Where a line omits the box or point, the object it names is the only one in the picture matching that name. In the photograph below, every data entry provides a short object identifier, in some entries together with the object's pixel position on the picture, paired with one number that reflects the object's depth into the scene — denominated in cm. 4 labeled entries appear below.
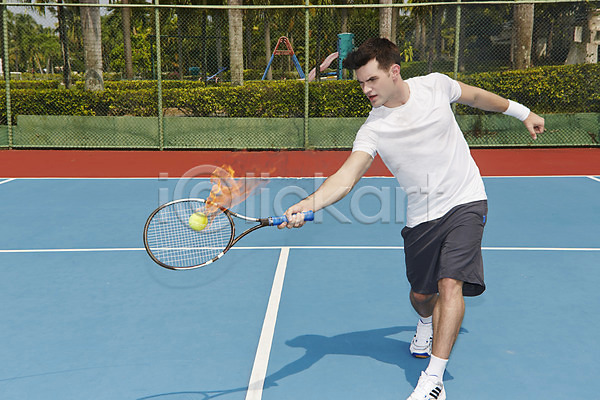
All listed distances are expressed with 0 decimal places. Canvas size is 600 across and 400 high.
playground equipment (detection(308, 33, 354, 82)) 1602
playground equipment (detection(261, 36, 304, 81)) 1966
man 334
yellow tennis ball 368
